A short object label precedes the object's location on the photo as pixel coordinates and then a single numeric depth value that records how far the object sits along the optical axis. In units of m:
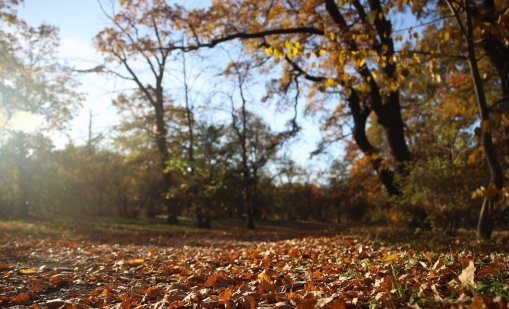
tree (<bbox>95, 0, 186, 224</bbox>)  17.58
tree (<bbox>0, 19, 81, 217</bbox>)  20.11
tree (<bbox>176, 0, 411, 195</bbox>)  8.55
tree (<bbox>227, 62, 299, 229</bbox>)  13.68
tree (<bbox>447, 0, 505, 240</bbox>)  4.86
